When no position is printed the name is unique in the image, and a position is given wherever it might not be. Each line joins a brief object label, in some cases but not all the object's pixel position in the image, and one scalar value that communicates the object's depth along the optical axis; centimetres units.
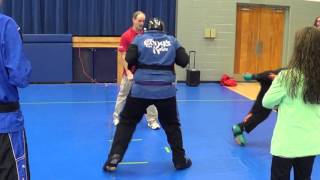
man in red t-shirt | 548
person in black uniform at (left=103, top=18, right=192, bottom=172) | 394
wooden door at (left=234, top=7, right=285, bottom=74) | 1106
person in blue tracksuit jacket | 222
